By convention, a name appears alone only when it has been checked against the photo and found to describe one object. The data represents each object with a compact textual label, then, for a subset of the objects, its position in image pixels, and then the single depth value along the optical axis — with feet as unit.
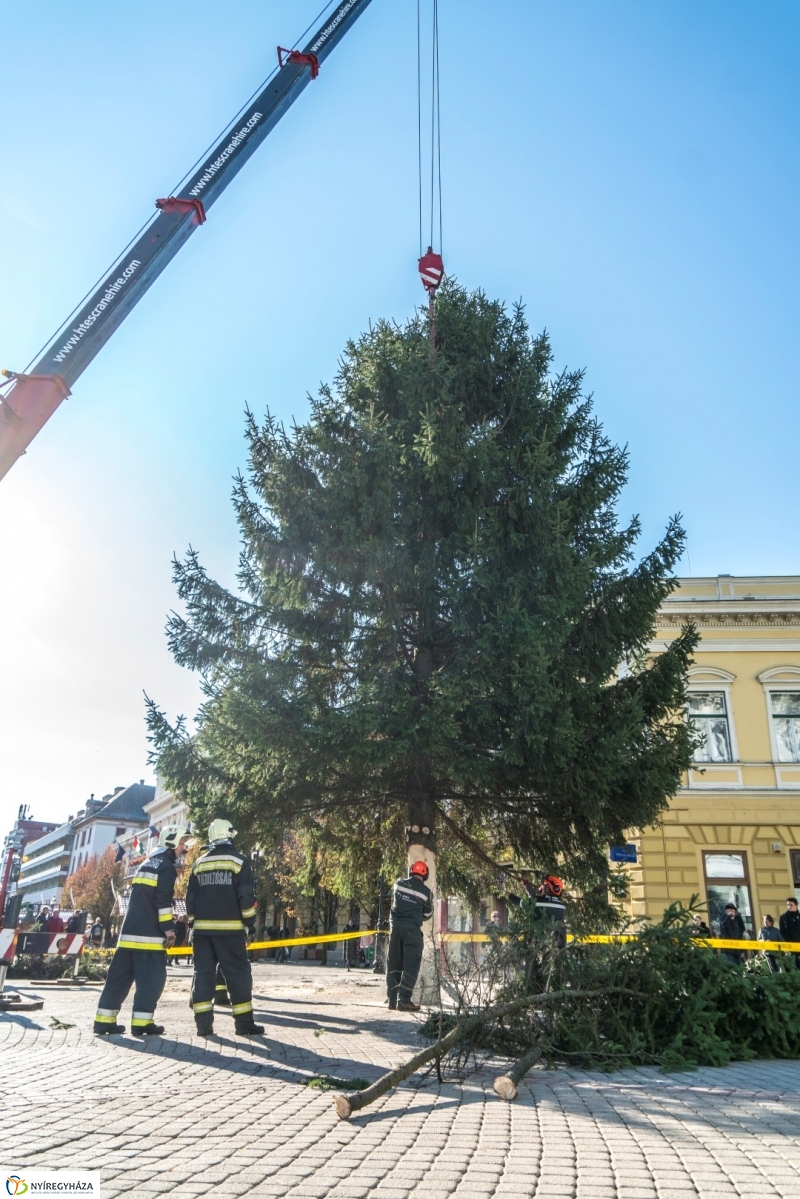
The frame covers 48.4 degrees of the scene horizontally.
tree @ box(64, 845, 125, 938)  203.00
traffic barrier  51.88
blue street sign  50.55
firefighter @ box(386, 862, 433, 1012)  33.04
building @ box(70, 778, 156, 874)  326.03
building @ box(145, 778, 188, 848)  264.72
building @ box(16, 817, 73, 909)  373.81
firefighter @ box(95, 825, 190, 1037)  25.93
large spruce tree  35.60
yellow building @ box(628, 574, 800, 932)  73.36
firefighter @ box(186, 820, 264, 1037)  25.93
